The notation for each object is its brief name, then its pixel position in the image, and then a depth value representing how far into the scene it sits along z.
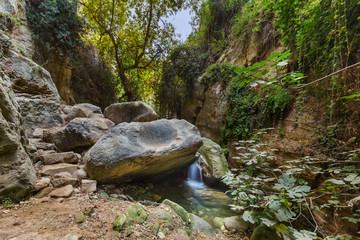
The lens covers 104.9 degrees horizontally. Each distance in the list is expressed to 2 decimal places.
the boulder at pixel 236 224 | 2.32
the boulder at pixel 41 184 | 1.87
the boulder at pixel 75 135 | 3.15
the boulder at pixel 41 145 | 2.86
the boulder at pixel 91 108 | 5.33
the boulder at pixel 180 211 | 2.21
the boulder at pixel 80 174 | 2.47
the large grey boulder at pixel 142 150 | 2.60
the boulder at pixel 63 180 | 2.05
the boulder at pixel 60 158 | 2.49
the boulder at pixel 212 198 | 3.37
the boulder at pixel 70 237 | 1.14
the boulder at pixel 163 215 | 1.94
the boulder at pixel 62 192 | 1.83
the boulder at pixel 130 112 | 5.35
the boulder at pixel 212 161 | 4.38
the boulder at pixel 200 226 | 2.15
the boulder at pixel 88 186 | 2.23
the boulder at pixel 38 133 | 3.15
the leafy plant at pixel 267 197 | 1.45
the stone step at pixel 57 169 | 2.19
